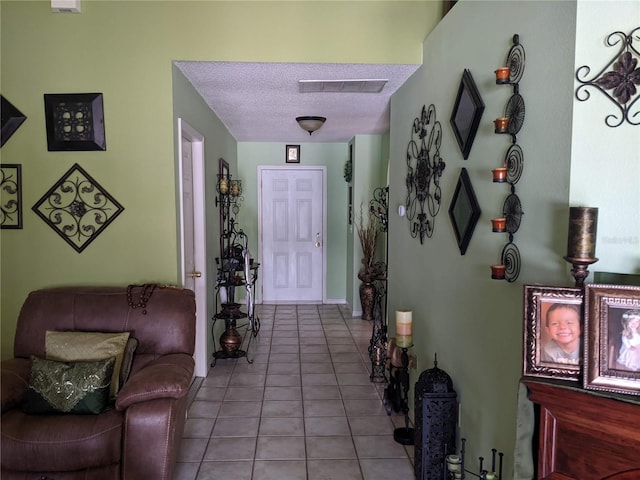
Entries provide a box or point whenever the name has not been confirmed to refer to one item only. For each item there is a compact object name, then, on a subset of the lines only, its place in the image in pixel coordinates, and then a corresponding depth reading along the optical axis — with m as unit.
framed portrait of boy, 1.23
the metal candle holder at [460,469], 1.72
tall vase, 5.84
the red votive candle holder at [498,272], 1.79
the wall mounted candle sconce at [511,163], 1.72
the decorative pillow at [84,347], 2.34
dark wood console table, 1.10
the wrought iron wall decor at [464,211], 2.10
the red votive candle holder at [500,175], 1.75
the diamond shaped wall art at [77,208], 2.92
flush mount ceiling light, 4.44
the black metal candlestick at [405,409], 2.86
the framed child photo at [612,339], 1.15
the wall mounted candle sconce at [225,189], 4.62
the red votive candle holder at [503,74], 1.77
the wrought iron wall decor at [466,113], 2.06
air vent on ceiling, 3.31
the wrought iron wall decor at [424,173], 2.65
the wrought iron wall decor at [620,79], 1.34
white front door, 6.75
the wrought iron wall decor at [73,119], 2.88
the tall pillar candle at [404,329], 2.87
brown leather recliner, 1.97
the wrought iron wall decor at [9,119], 2.74
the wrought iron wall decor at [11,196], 2.90
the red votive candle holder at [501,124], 1.76
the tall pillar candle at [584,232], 1.26
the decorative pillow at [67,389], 2.13
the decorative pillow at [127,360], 2.36
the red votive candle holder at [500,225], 1.78
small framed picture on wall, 6.66
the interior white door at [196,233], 3.66
